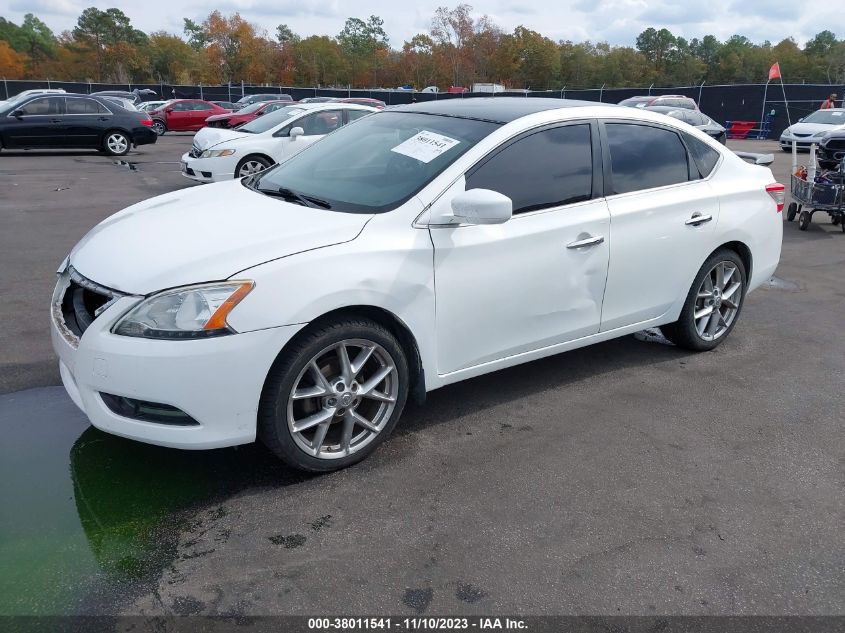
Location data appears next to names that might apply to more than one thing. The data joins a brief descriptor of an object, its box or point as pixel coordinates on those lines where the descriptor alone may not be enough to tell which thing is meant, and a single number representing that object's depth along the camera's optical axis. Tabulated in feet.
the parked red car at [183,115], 95.96
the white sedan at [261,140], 39.75
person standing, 89.96
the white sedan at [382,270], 10.10
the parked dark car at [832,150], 35.83
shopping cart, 32.35
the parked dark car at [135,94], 112.92
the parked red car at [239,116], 67.97
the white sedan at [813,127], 73.00
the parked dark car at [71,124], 57.00
